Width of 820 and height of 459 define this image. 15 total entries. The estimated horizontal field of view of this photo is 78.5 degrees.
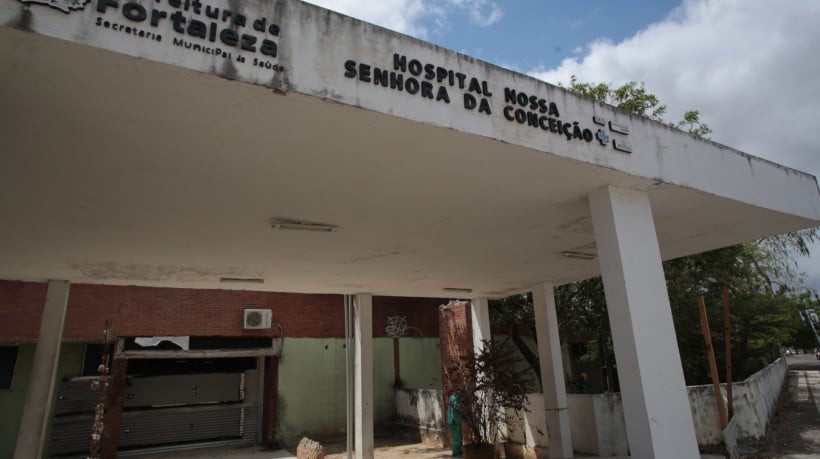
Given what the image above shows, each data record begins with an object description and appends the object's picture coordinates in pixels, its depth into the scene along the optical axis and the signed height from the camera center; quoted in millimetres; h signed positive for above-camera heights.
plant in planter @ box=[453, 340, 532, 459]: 8875 -367
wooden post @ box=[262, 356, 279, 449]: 13180 -489
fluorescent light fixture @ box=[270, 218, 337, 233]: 5531 +1627
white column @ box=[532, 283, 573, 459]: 9344 -108
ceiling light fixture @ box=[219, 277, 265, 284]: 8523 +1648
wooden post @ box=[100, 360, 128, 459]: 11883 -564
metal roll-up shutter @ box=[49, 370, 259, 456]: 12617 -733
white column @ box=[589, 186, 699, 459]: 3967 +264
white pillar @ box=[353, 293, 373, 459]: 9422 +22
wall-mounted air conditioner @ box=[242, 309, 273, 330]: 13461 +1561
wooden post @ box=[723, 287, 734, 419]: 5569 +90
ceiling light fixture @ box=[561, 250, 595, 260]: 7352 +1582
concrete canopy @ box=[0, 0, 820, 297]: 2973 +1652
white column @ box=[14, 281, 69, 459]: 7137 +158
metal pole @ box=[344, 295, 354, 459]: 9462 -1
